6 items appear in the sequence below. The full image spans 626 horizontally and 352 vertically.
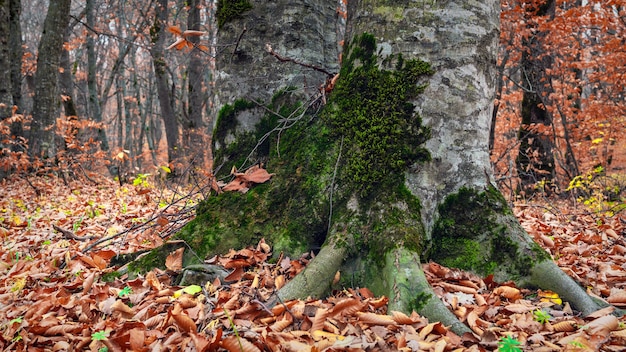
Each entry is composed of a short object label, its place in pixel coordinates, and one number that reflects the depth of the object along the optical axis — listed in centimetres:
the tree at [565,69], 823
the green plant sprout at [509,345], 173
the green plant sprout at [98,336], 199
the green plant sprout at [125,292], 253
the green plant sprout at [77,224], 460
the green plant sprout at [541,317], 206
